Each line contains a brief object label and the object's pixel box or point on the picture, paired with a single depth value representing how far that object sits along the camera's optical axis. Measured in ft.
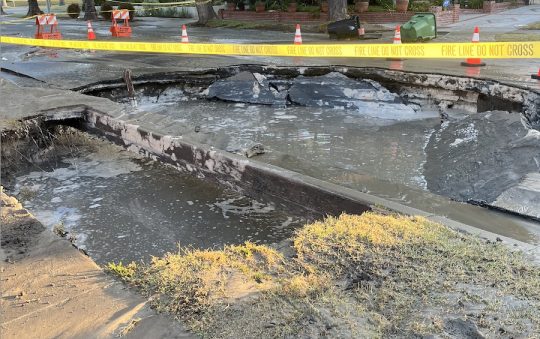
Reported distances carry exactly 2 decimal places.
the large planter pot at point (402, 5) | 67.77
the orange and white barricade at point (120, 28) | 62.39
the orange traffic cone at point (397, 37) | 37.93
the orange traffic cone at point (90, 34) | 58.55
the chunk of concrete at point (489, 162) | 14.94
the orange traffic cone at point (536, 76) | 27.95
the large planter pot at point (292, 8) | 75.25
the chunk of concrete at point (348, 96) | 31.07
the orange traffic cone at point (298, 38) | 45.65
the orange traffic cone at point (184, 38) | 50.37
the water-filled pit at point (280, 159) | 16.17
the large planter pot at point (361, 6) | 70.64
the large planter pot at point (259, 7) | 80.07
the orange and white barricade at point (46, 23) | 59.57
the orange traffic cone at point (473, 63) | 32.94
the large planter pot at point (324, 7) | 71.79
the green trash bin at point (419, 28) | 43.47
